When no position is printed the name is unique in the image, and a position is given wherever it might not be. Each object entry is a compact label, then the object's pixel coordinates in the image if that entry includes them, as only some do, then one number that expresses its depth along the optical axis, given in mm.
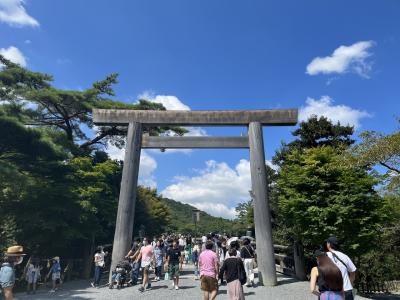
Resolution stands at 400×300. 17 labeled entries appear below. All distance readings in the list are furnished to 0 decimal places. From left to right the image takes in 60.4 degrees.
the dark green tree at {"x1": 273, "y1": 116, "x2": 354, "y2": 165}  20172
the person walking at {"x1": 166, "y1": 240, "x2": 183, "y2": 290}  10719
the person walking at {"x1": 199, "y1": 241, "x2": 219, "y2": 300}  7531
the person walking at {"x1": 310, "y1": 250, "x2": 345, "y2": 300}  4145
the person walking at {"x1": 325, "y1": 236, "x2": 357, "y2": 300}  4939
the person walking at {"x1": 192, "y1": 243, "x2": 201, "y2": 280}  13375
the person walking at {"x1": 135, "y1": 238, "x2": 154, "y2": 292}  10578
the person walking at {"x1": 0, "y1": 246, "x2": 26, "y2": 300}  5633
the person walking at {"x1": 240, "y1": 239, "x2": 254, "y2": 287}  10594
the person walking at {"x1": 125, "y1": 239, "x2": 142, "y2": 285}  11498
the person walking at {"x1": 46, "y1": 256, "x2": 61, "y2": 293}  12492
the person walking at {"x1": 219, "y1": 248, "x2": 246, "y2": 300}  6672
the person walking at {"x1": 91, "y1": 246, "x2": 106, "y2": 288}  12734
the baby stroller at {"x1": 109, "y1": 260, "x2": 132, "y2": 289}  11125
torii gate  11734
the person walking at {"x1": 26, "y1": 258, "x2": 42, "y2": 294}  12164
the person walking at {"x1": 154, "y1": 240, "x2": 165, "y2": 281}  12552
